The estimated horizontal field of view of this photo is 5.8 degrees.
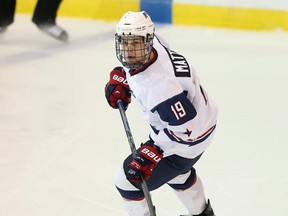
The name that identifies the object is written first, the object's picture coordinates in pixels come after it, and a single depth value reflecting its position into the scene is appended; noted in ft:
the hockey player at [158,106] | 53.09
